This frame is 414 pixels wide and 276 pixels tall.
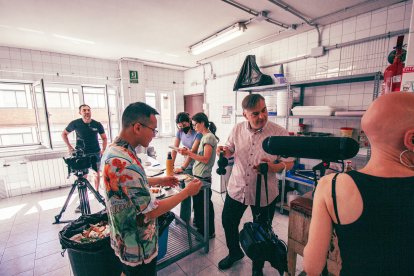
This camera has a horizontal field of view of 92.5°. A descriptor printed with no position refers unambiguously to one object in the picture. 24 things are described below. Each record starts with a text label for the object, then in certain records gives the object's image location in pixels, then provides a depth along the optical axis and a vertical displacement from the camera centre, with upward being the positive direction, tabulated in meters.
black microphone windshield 0.78 -0.16
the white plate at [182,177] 2.02 -0.69
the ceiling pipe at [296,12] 2.15 +1.13
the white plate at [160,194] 1.70 -0.72
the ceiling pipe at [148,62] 4.42 +1.14
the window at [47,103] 3.71 +0.20
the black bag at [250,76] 3.22 +0.54
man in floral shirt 0.97 -0.44
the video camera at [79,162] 2.53 -0.65
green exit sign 4.62 +0.81
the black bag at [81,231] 1.40 -0.93
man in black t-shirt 3.41 -0.34
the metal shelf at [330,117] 2.21 -0.11
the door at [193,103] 5.23 +0.19
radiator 3.75 -1.19
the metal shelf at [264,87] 3.06 +0.34
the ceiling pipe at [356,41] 2.21 +0.81
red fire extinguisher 1.60 +0.28
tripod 2.73 -1.09
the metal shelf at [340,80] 2.18 +0.34
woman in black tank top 0.57 -0.27
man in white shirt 1.58 -0.43
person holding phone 2.07 -0.51
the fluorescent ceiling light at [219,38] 2.68 +1.08
